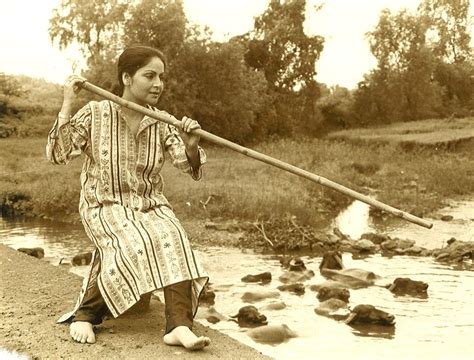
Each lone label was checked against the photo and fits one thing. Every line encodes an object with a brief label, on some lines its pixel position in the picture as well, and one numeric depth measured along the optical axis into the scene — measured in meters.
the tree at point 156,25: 14.48
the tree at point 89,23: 15.36
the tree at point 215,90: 15.30
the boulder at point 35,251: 6.39
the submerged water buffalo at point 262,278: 6.01
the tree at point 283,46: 18.66
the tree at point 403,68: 14.08
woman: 2.59
